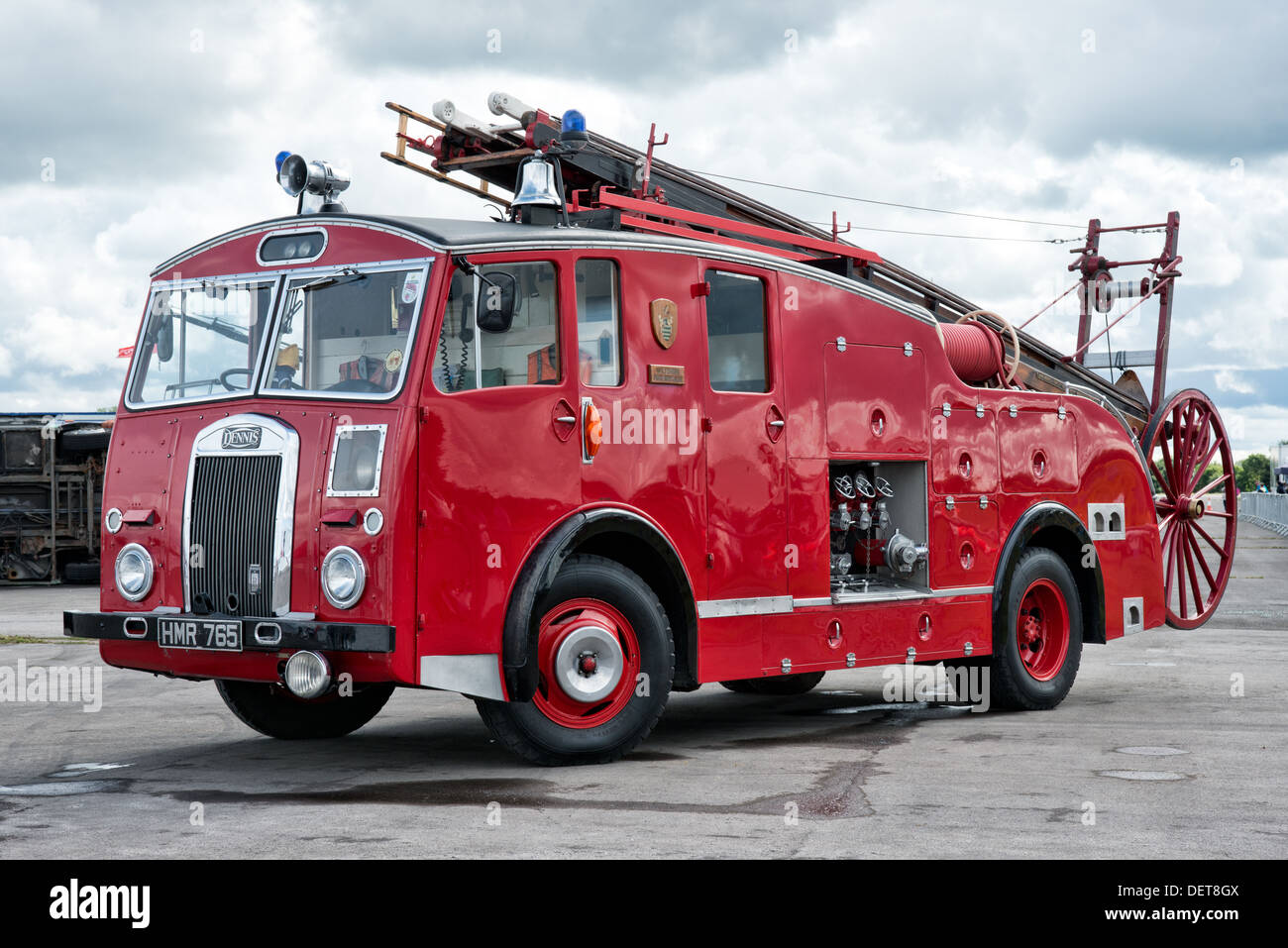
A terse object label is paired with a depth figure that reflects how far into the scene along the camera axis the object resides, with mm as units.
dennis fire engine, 7965
